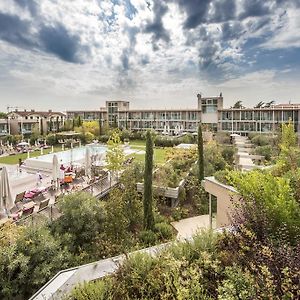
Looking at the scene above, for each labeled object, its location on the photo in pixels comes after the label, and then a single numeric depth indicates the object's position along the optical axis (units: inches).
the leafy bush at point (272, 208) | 206.2
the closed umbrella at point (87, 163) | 804.6
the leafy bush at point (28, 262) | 299.6
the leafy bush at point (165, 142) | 1744.6
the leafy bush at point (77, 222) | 421.3
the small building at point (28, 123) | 2167.4
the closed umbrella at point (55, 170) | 675.4
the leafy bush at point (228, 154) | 1131.5
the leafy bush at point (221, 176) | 446.2
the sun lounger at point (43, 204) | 545.9
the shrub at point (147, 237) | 482.0
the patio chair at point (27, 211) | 515.3
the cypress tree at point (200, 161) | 810.2
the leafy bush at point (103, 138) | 2058.3
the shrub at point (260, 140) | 1425.6
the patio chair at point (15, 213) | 501.7
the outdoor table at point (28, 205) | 532.4
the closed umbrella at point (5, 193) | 508.1
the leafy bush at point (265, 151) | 1038.8
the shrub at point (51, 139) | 1891.6
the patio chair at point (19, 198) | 597.9
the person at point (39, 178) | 805.9
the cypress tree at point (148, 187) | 534.9
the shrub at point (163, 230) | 521.0
